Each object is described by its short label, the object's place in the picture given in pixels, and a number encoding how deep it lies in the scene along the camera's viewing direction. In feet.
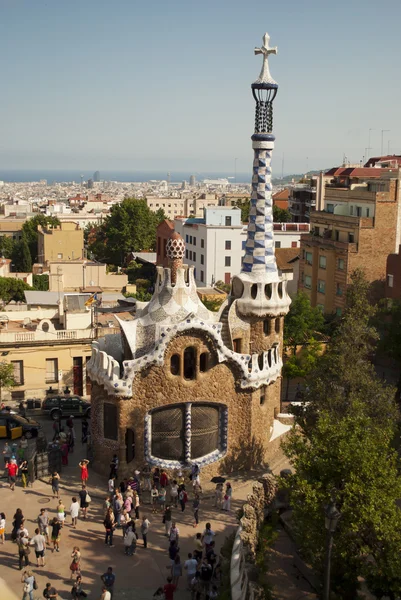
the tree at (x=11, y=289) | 178.40
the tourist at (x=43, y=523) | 68.71
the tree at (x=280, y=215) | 325.01
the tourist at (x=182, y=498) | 78.59
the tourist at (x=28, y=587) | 57.62
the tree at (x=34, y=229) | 302.27
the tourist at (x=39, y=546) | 64.90
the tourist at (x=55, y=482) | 78.93
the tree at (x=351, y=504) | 60.39
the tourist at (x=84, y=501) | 75.31
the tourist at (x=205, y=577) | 61.82
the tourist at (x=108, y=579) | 59.72
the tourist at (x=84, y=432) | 97.17
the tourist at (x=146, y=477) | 82.48
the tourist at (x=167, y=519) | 72.95
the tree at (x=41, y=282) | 210.59
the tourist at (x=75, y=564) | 62.23
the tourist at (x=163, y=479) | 81.66
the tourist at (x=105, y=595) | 56.44
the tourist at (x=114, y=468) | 83.30
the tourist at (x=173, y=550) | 65.72
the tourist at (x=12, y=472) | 81.10
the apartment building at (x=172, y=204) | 517.96
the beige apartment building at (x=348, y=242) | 164.96
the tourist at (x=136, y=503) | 75.61
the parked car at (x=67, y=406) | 109.81
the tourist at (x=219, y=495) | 79.87
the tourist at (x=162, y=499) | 78.89
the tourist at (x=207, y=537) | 67.62
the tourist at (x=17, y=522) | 68.44
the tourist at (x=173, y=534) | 66.92
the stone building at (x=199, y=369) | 83.46
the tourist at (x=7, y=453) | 87.40
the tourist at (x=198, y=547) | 65.26
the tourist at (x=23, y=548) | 64.90
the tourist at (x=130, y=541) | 67.87
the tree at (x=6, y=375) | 109.81
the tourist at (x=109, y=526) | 69.41
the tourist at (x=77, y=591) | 59.88
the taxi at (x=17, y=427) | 97.91
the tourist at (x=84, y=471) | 82.23
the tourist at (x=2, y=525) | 68.24
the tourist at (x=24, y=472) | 82.12
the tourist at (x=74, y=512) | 72.84
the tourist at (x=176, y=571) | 63.62
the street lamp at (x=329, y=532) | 52.24
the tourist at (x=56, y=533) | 67.97
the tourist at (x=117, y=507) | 73.05
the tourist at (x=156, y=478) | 80.12
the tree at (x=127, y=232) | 296.30
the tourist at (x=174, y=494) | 79.46
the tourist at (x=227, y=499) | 79.05
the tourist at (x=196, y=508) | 75.15
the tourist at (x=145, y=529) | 69.87
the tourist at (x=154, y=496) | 78.54
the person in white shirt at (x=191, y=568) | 62.80
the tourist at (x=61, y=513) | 71.82
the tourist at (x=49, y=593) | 57.62
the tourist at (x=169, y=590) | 59.77
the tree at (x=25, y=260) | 283.14
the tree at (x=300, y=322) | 136.87
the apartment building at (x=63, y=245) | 270.46
